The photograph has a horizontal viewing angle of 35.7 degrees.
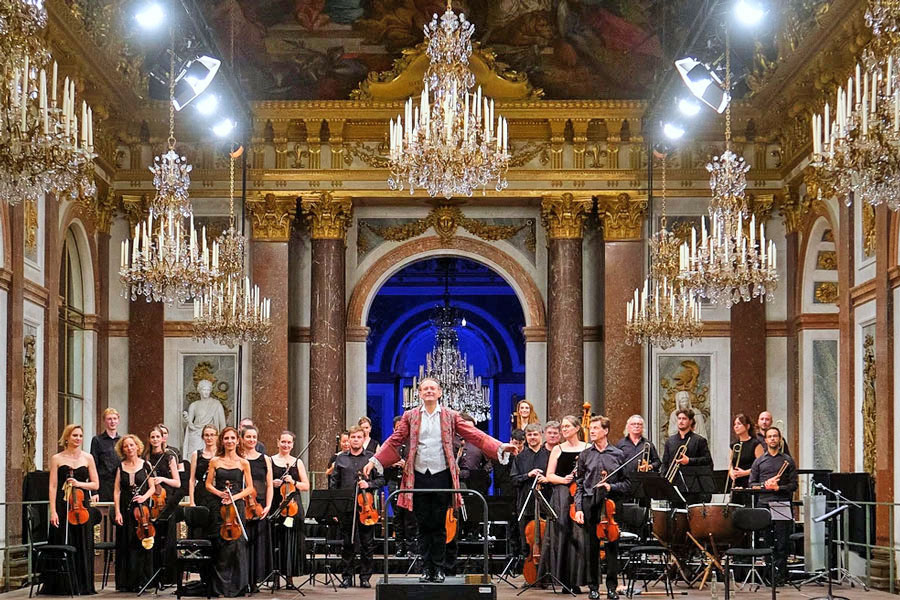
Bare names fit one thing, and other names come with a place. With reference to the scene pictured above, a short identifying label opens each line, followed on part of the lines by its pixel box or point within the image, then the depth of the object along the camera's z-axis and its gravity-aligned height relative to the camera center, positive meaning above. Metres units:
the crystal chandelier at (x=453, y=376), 28.16 -0.79
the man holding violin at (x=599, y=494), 12.91 -1.48
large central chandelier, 12.62 +1.85
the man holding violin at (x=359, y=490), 14.62 -1.63
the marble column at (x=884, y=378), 15.07 -0.46
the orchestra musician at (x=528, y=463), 14.77 -1.35
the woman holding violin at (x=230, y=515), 13.07 -1.67
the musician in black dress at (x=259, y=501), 13.52 -1.61
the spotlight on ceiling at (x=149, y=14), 16.88 +3.95
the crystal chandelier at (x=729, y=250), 14.27 +0.89
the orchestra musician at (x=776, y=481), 14.20 -1.48
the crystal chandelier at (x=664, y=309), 17.67 +0.36
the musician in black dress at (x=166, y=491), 13.60 -1.57
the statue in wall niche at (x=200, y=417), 20.52 -1.17
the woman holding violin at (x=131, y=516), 13.86 -1.77
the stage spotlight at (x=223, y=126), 20.02 +3.03
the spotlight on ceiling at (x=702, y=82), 18.69 +3.42
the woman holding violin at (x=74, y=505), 13.58 -1.64
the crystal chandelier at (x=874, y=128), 8.98 +1.39
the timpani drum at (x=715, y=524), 12.48 -1.69
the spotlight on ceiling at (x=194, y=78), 18.66 +3.50
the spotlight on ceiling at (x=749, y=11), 16.45 +3.87
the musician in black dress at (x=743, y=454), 15.15 -1.31
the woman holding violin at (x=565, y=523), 13.26 -1.80
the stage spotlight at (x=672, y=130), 20.38 +3.01
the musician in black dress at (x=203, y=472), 13.31 -1.35
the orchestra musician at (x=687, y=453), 14.78 -1.29
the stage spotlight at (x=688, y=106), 20.02 +3.31
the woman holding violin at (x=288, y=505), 14.20 -1.72
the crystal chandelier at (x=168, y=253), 14.70 +0.90
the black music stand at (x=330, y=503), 14.49 -1.73
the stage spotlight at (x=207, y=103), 19.42 +3.28
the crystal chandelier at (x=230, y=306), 17.39 +0.40
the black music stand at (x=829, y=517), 11.05 -1.44
